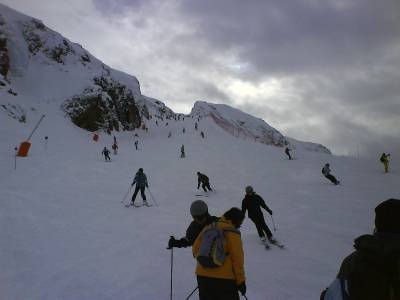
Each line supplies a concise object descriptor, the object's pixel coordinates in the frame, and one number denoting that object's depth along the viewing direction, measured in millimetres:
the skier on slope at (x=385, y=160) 22922
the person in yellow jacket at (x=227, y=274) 4258
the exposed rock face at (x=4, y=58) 43869
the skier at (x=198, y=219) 4672
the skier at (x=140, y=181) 15453
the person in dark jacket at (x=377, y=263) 2396
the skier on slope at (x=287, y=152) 30422
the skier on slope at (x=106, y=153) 28353
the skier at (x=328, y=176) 19938
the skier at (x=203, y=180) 18703
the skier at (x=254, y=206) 9375
